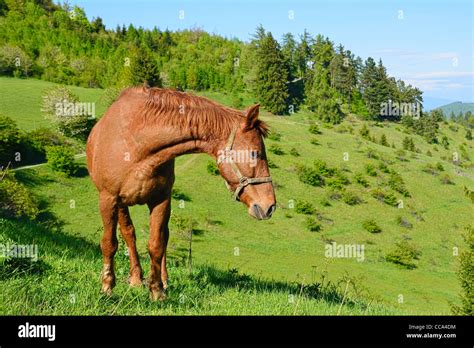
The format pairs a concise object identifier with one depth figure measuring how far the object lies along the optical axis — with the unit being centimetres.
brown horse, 541
